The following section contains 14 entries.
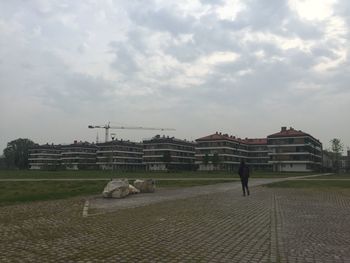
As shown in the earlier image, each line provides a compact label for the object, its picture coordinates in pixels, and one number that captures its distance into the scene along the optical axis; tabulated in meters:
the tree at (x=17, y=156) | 183.88
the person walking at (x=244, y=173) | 24.45
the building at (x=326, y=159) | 166.44
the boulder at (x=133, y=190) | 25.01
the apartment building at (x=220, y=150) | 144.88
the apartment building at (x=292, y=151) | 124.19
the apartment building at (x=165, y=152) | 162.50
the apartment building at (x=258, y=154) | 158.62
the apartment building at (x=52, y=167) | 135.75
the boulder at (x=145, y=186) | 26.50
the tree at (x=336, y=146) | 112.62
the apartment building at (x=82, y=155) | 191.61
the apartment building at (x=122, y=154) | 179.88
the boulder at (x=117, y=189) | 22.30
